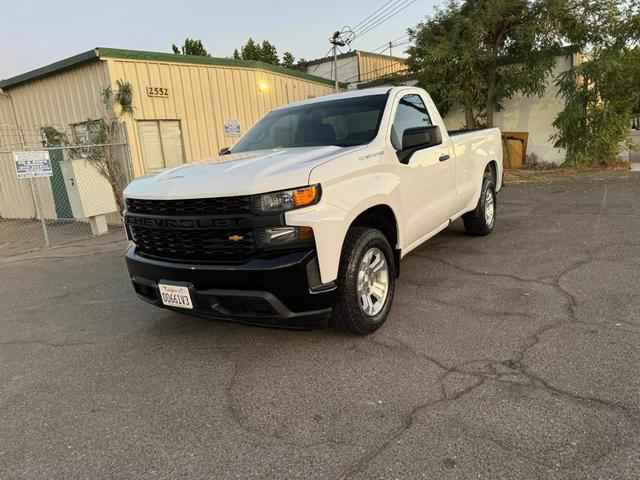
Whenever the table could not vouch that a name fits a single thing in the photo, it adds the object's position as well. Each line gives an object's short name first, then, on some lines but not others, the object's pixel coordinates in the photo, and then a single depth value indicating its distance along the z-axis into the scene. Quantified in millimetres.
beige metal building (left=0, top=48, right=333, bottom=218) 10641
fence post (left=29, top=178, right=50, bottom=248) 9070
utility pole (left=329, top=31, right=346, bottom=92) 19680
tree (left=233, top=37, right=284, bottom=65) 42625
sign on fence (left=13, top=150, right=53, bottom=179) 8664
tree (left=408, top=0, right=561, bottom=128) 12664
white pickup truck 3086
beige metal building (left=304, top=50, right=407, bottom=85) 22766
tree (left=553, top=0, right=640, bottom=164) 11773
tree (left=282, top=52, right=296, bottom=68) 44500
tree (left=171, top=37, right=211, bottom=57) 42219
